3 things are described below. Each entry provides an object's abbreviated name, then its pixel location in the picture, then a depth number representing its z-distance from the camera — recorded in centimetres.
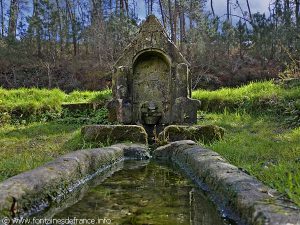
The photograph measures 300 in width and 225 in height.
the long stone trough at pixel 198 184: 232
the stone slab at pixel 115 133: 712
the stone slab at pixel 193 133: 720
